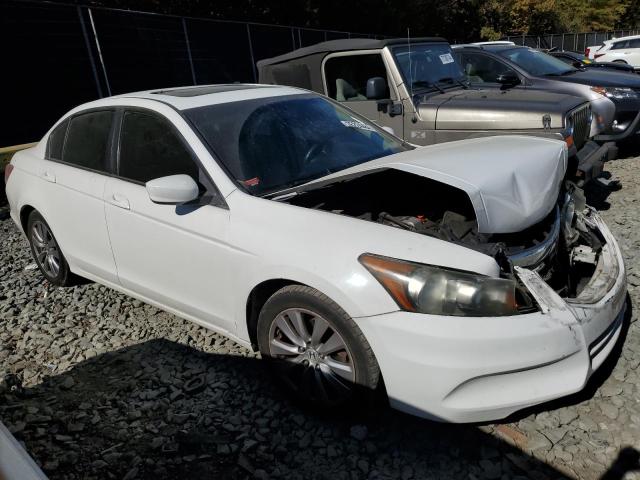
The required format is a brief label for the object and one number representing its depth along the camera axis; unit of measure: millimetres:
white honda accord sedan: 2156
